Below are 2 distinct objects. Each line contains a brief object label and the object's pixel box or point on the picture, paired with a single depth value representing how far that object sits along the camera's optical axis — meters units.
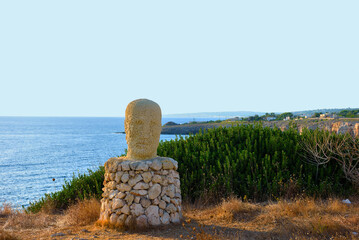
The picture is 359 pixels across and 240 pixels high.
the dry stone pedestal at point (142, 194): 6.04
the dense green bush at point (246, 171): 8.67
